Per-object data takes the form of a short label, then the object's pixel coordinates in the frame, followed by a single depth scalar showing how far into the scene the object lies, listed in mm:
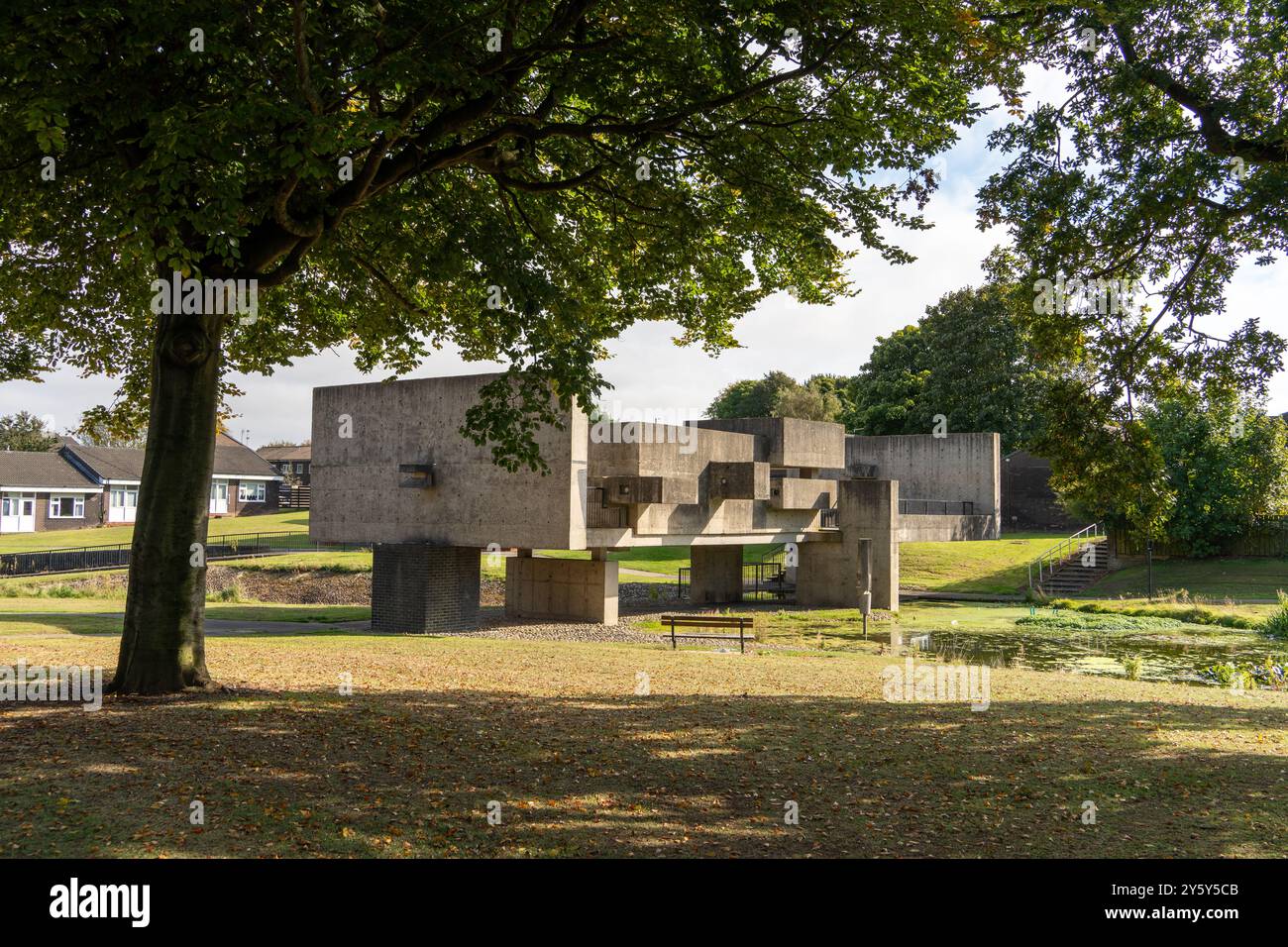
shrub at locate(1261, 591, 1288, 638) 26734
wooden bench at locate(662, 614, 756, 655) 21672
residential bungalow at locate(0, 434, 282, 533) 63250
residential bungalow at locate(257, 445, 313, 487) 81125
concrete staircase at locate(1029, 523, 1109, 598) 40688
